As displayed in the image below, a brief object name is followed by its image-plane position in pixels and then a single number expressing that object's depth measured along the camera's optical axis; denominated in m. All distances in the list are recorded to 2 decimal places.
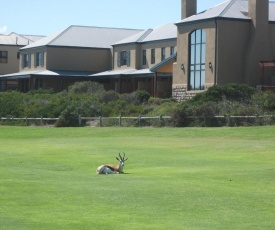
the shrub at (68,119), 53.47
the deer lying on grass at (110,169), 22.92
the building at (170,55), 56.22
